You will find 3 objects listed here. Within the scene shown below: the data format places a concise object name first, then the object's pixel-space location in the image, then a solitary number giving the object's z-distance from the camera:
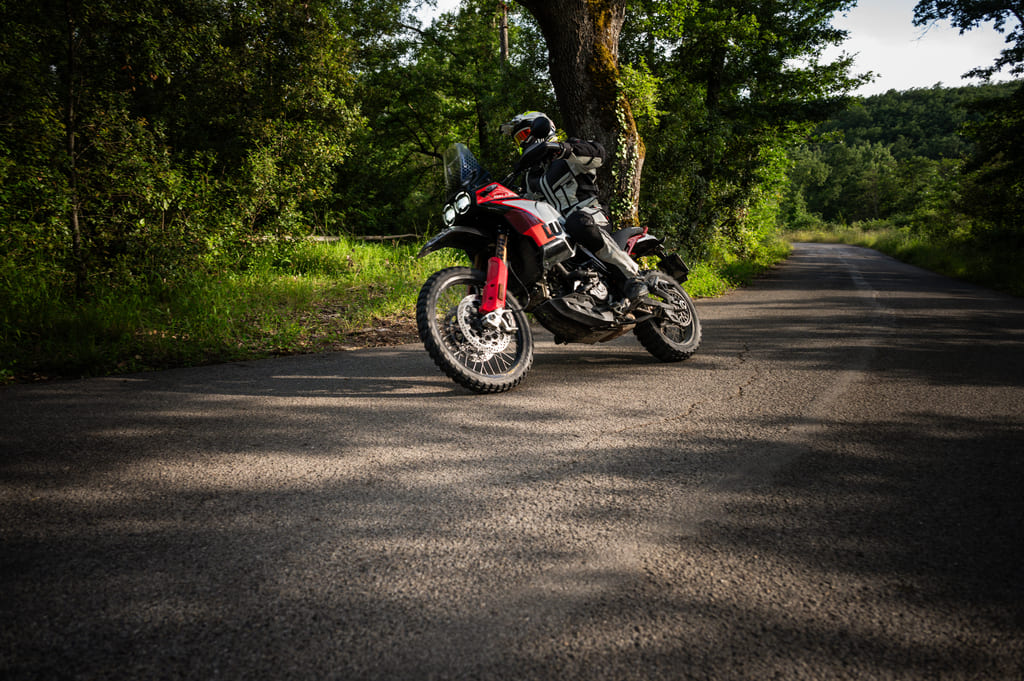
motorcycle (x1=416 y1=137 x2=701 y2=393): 3.96
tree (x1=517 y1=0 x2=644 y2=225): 8.88
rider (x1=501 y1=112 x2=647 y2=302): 4.47
